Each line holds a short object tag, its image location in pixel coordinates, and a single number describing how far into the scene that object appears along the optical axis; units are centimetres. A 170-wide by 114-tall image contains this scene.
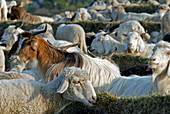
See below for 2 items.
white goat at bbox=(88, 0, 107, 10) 3572
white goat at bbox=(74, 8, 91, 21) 2354
